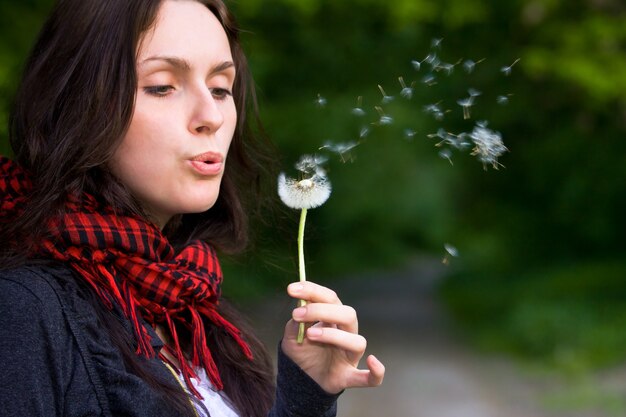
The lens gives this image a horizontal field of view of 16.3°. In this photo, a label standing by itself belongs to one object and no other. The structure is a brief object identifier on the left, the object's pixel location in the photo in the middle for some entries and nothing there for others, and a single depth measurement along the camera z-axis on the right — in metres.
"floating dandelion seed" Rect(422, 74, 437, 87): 1.81
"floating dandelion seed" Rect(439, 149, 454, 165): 1.76
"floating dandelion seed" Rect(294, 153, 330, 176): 1.78
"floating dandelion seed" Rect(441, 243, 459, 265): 1.76
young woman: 1.65
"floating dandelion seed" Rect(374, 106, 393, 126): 1.77
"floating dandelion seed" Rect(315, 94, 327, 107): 1.81
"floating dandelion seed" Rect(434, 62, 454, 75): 1.82
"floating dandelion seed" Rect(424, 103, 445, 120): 1.78
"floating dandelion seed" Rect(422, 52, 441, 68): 1.83
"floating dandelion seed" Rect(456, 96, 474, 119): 1.79
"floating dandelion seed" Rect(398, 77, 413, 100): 1.76
